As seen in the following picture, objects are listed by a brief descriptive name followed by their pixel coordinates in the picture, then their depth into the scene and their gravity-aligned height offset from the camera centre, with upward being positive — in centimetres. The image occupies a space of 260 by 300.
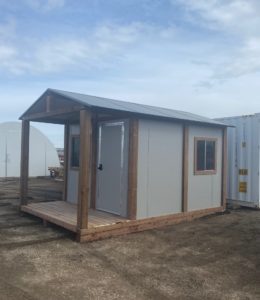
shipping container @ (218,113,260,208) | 784 -3
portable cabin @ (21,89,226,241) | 548 -20
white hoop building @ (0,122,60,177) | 1571 +16
